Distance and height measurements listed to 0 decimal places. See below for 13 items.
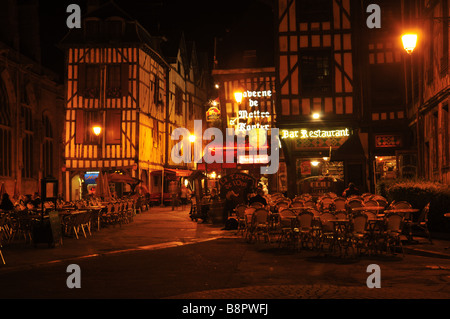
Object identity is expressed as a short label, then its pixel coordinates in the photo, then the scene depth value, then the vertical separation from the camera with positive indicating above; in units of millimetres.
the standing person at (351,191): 17123 -193
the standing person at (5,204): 15422 -485
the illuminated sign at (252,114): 26922 +3697
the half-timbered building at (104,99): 30562 +5202
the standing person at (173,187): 33750 -41
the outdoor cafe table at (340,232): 10977 -1017
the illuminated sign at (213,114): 28453 +3947
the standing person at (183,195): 31042 -567
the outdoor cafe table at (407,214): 11393 -689
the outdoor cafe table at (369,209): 12430 -572
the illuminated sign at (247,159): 22578 +1165
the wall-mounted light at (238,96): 21469 +3715
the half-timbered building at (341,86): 21078 +4046
